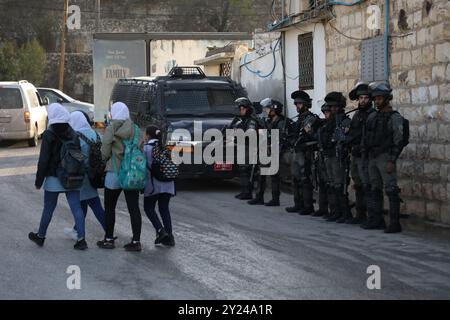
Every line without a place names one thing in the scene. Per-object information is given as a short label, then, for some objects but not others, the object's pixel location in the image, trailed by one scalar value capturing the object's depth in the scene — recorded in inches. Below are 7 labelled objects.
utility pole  1667.1
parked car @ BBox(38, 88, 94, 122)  1237.5
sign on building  1008.9
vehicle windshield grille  674.2
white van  1019.3
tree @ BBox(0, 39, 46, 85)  1685.5
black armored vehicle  631.2
